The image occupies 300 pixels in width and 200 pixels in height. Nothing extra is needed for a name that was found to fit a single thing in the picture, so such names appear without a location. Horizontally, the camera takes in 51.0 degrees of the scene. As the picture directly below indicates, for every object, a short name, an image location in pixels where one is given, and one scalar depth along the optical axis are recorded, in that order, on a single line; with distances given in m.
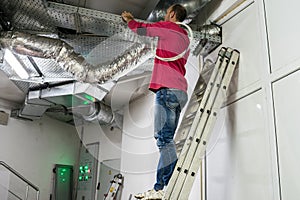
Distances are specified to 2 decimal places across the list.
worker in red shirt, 1.87
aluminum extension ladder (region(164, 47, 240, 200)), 1.70
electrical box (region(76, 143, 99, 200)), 5.24
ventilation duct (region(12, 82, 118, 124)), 3.83
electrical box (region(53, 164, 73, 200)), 5.53
